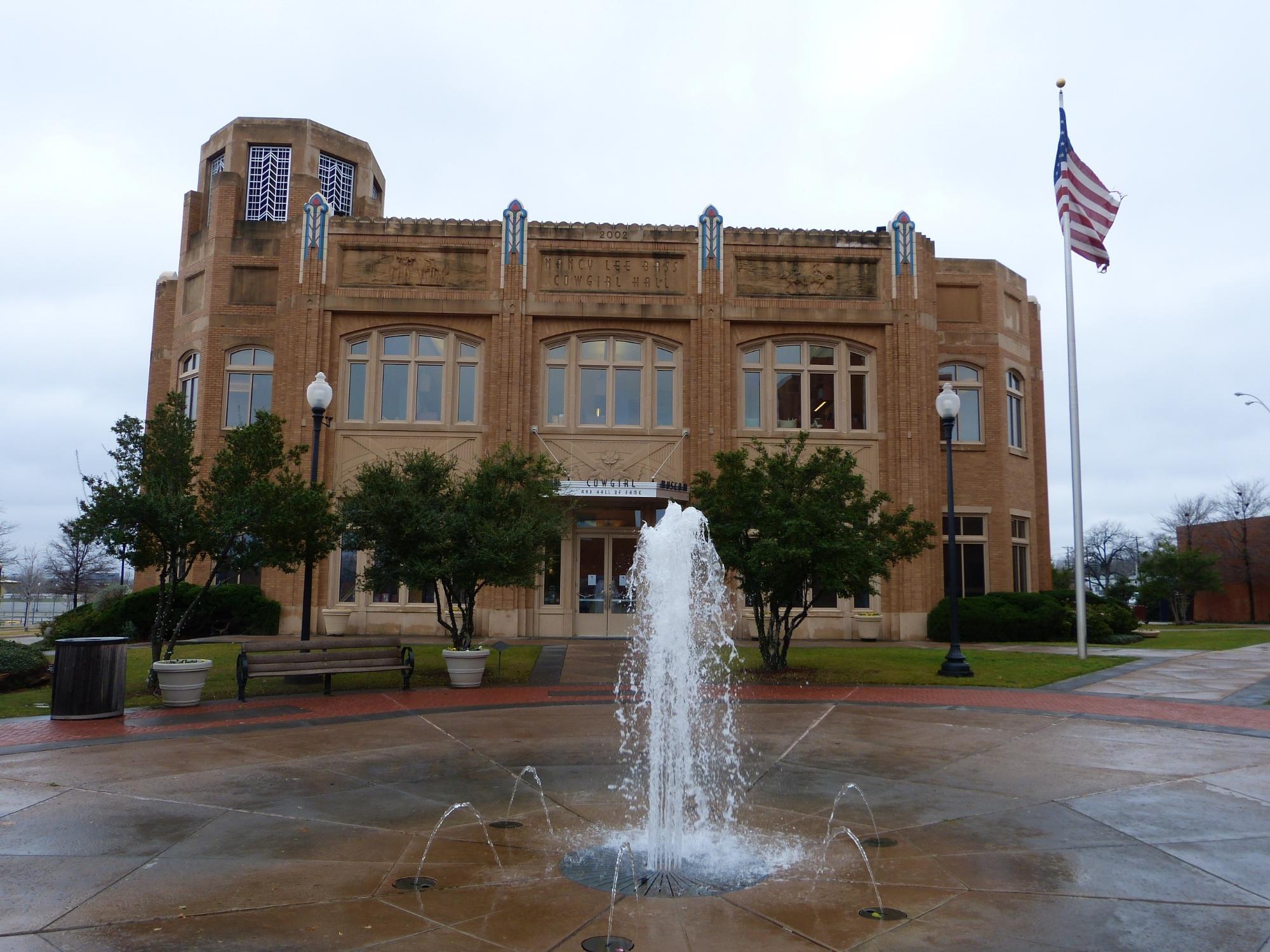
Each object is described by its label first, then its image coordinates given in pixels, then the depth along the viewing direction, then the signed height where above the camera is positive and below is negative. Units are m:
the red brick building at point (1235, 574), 48.41 +1.15
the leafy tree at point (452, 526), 15.32 +0.99
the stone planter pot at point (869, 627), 25.22 -0.96
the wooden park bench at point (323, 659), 13.80 -1.18
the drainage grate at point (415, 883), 5.54 -1.79
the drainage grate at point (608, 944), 4.67 -1.79
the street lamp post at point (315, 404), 15.77 +3.06
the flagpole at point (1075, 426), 20.31 +3.70
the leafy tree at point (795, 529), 16.06 +1.09
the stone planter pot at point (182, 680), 13.10 -1.37
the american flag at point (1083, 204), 20.66 +8.65
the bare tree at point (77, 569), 49.03 +0.75
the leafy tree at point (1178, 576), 45.38 +0.97
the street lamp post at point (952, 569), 16.88 +0.44
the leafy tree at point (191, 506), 13.56 +1.14
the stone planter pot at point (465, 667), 15.41 -1.34
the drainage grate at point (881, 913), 5.12 -1.77
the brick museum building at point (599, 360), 25.44 +6.33
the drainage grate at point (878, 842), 6.57 -1.76
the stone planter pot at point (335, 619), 24.70 -0.94
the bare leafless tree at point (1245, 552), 48.19 +2.33
